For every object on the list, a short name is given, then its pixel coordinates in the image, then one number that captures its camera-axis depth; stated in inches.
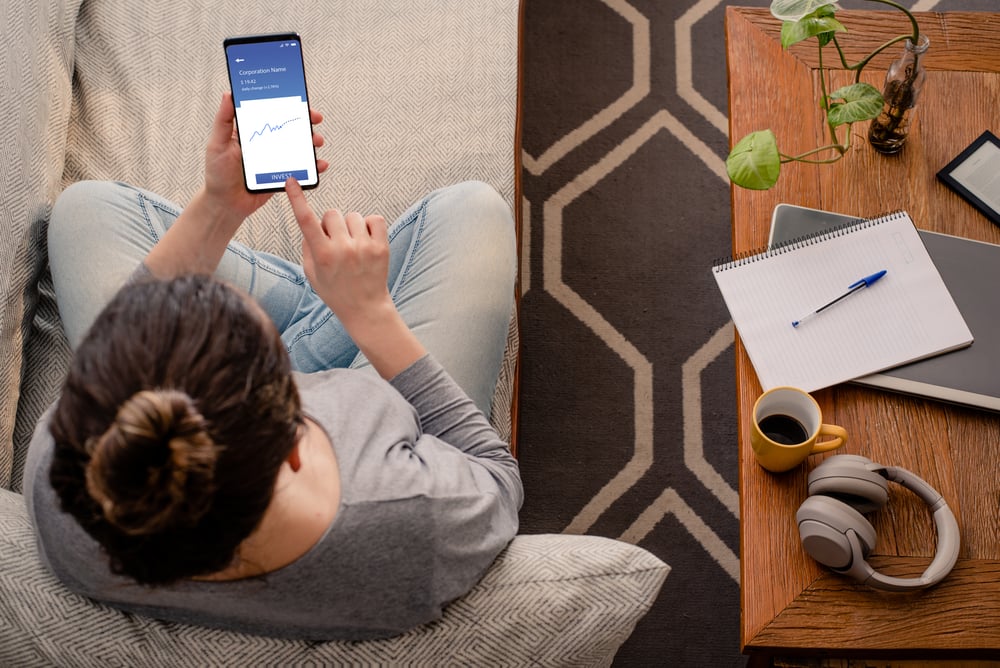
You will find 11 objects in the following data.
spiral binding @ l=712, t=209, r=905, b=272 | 41.0
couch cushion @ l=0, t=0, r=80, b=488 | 40.4
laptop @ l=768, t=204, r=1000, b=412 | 37.4
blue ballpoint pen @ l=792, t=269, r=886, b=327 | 39.0
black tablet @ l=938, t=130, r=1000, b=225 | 42.0
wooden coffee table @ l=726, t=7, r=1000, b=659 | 33.6
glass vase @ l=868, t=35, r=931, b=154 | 39.8
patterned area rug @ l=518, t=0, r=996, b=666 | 59.2
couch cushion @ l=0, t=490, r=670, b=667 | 28.9
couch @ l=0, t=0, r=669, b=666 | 42.1
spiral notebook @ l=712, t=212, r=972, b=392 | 37.9
